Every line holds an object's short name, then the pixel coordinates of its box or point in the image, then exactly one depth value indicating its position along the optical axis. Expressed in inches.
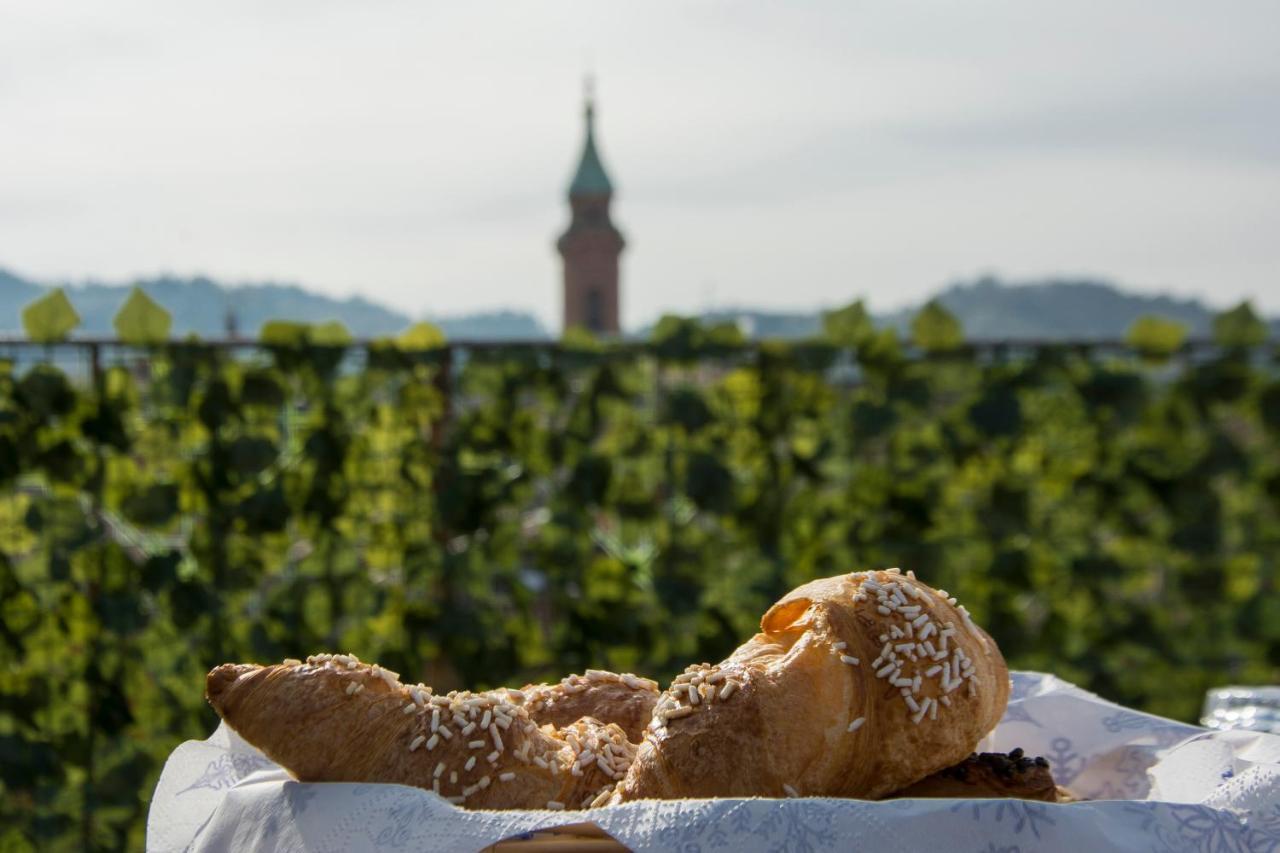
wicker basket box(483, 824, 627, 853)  20.3
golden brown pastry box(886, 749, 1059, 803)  22.7
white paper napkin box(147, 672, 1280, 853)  20.5
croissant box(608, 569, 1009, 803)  22.3
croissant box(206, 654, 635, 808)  22.6
